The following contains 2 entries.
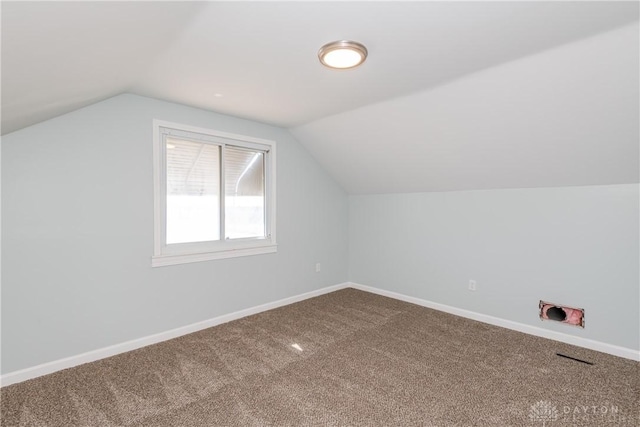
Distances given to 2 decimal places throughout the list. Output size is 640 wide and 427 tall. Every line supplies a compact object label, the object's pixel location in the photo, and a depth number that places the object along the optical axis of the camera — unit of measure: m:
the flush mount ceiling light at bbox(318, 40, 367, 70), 1.87
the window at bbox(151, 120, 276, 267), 3.02
